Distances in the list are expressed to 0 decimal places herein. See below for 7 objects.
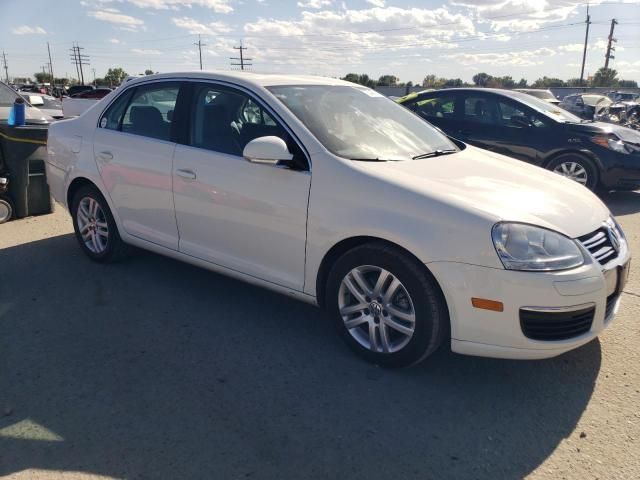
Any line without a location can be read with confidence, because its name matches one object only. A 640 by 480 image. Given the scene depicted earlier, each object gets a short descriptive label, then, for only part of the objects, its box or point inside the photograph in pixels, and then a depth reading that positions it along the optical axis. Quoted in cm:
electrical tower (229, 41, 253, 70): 7409
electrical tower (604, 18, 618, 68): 5903
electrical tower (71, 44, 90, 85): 9469
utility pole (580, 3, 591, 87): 5607
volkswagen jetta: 274
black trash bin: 605
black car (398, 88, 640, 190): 773
